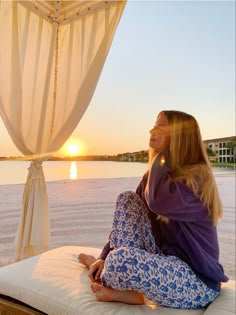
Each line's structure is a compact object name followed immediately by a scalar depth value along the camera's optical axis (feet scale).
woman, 3.58
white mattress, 3.52
